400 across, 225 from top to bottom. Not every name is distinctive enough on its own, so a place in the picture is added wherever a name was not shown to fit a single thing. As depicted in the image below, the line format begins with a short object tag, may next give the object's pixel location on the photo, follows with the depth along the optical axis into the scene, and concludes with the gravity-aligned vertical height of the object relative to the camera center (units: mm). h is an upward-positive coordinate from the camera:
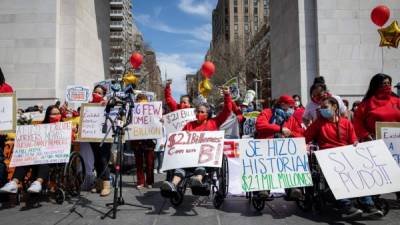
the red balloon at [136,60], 10188 +1927
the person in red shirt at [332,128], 5219 +15
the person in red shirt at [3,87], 6287 +764
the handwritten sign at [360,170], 4809 -522
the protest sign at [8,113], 6086 +323
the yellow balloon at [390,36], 9297 +2288
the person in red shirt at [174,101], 7955 +623
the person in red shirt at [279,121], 5543 +128
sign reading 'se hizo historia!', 5191 -466
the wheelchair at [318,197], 5180 -929
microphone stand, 5199 +124
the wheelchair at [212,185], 5527 -804
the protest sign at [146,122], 7297 +183
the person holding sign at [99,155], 6891 -412
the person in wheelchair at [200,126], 5324 +75
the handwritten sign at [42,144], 5973 -179
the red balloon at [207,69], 8031 +1298
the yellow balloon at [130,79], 6689 +937
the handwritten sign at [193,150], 5559 -283
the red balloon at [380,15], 10539 +3126
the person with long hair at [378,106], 5711 +337
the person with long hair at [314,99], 6109 +478
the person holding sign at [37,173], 5543 -634
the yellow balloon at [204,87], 8414 +958
